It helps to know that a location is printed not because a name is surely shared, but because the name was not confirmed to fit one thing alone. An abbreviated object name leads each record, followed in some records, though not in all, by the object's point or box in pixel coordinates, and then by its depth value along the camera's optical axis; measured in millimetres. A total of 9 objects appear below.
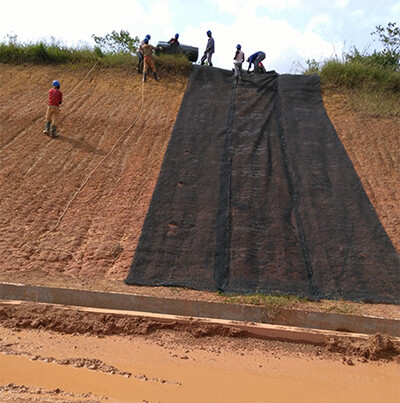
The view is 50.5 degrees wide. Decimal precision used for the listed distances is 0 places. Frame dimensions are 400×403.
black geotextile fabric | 6352
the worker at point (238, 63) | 13187
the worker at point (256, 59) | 14117
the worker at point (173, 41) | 14906
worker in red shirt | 10336
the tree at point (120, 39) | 20664
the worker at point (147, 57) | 13547
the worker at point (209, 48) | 14766
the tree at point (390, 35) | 17000
